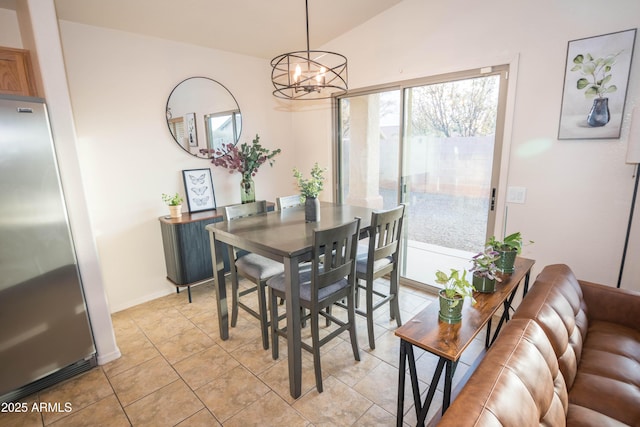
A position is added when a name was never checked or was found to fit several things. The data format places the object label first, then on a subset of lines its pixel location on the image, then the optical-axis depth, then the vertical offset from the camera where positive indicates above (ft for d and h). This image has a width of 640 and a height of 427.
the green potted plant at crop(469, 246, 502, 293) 5.65 -2.19
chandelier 6.77 +2.53
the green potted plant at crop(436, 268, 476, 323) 4.82 -2.22
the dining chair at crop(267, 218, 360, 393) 6.18 -2.79
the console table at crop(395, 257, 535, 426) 4.42 -2.67
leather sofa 3.27 -2.88
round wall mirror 10.71 +1.55
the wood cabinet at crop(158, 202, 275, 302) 9.98 -2.84
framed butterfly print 11.18 -1.07
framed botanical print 6.68 +1.42
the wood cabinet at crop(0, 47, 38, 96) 7.12 +2.10
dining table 6.08 -1.75
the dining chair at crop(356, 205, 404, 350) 7.38 -2.62
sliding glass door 9.08 -0.09
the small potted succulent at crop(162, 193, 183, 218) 10.23 -1.47
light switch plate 8.37 -1.16
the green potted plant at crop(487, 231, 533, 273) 6.42 -2.05
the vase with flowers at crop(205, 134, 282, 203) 11.53 -0.10
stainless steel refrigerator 5.83 -1.92
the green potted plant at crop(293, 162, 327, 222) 8.00 -0.92
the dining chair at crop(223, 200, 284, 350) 7.66 -2.83
